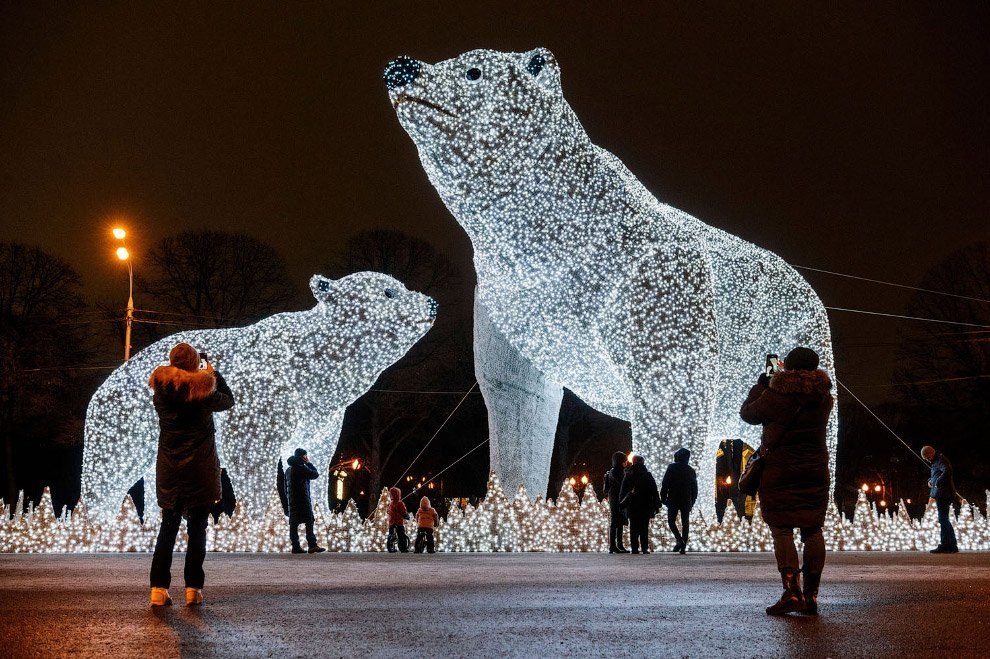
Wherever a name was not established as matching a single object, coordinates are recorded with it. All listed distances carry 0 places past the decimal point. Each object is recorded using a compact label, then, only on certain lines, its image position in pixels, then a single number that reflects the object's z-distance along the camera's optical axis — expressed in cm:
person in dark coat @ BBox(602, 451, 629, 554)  1215
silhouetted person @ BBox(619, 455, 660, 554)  1130
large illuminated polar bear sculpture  1075
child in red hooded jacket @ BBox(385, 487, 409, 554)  1350
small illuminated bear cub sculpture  1311
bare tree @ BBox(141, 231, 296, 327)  2705
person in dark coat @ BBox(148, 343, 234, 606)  515
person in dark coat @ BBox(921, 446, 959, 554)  1297
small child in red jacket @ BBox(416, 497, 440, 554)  1371
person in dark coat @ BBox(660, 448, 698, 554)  1087
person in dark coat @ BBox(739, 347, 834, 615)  488
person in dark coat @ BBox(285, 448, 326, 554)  1163
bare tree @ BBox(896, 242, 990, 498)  2708
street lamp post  2003
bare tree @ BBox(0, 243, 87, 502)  2608
